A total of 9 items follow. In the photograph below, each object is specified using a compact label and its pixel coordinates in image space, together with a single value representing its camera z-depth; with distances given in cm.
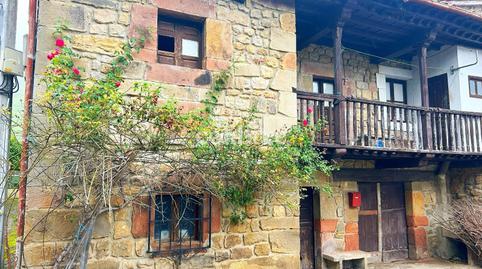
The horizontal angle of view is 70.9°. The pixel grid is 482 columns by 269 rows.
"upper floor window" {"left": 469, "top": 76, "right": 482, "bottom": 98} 760
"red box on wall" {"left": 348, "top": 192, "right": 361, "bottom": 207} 670
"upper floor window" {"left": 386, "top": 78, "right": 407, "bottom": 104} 811
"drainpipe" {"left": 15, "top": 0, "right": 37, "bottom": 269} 354
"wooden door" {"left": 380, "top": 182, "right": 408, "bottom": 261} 725
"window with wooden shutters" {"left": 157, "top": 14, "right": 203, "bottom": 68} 454
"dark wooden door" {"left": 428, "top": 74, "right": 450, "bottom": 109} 760
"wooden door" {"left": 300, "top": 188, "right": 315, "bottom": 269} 650
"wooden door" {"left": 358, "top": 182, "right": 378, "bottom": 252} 705
